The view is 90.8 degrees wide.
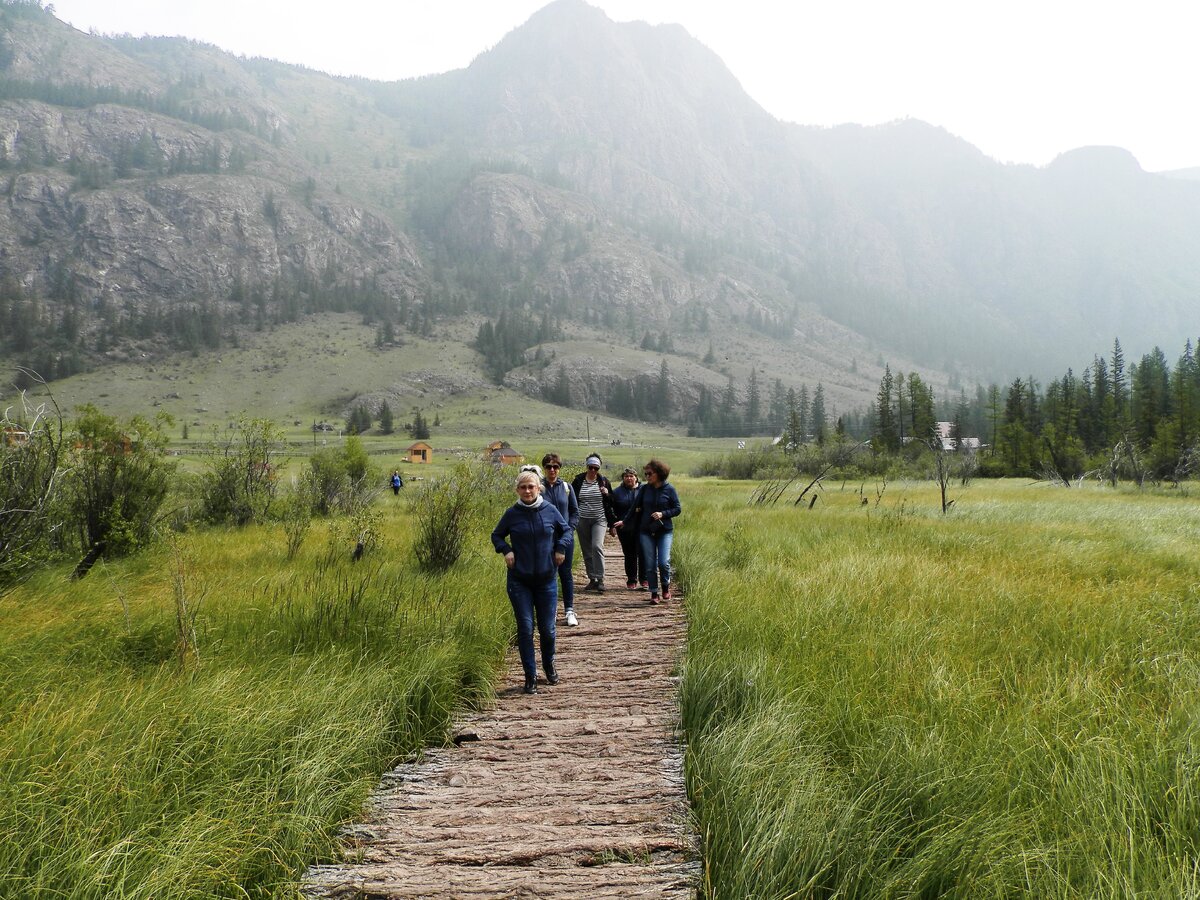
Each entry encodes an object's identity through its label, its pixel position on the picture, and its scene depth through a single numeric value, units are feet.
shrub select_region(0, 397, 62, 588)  18.38
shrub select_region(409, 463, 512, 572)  30.45
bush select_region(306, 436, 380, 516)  62.28
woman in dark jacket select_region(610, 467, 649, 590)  31.14
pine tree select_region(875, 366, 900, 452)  240.79
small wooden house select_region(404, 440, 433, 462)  248.11
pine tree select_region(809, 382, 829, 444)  380.68
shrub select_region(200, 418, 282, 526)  50.67
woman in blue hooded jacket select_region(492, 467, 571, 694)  17.61
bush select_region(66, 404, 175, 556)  30.27
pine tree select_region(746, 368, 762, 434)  460.96
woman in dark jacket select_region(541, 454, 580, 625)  24.11
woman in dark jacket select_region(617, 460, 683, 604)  28.07
